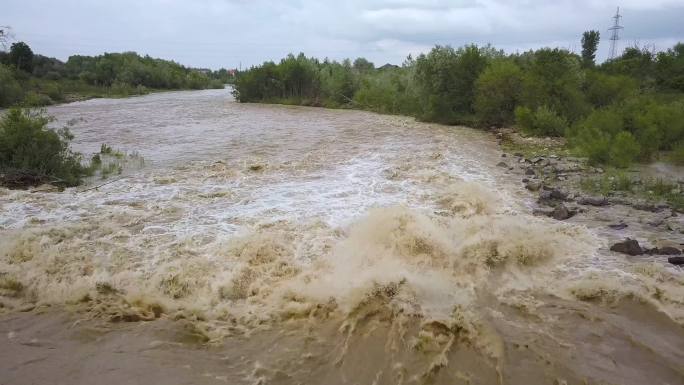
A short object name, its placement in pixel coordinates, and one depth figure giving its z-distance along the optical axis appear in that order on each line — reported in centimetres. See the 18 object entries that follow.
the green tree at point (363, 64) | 6734
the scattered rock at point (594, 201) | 851
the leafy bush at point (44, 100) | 3605
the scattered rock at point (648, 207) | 803
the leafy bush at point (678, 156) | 1209
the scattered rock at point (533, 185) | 986
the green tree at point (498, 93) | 2142
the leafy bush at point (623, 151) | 1155
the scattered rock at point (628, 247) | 608
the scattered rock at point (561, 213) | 771
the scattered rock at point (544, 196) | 882
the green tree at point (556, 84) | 1945
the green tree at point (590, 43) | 4447
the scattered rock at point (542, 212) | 792
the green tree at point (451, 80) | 2464
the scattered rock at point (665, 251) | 607
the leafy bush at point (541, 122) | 1784
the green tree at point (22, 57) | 5197
